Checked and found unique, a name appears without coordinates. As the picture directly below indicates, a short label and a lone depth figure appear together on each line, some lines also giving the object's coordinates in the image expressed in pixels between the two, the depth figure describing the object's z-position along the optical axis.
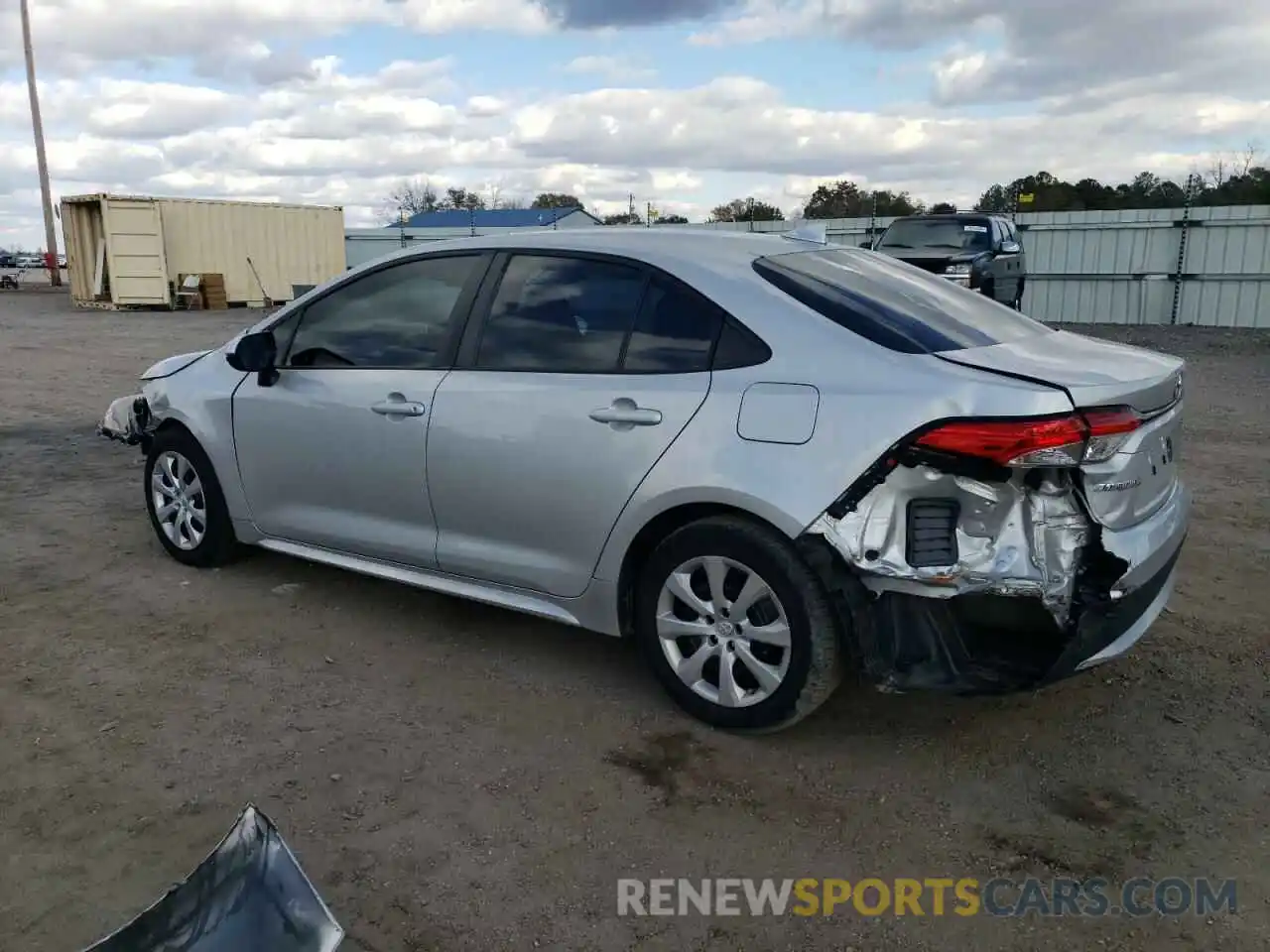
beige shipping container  25.27
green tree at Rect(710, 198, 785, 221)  29.86
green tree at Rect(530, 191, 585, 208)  53.47
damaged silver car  2.96
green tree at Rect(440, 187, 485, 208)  60.65
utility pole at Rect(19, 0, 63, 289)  37.03
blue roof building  43.40
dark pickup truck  13.88
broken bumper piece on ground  2.24
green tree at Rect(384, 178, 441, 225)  61.34
